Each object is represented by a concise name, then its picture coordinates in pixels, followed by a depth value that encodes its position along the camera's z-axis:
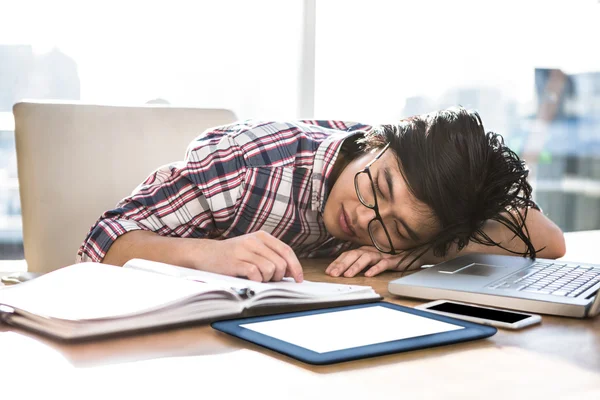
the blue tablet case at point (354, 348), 0.55
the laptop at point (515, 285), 0.77
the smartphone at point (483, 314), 0.70
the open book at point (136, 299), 0.62
